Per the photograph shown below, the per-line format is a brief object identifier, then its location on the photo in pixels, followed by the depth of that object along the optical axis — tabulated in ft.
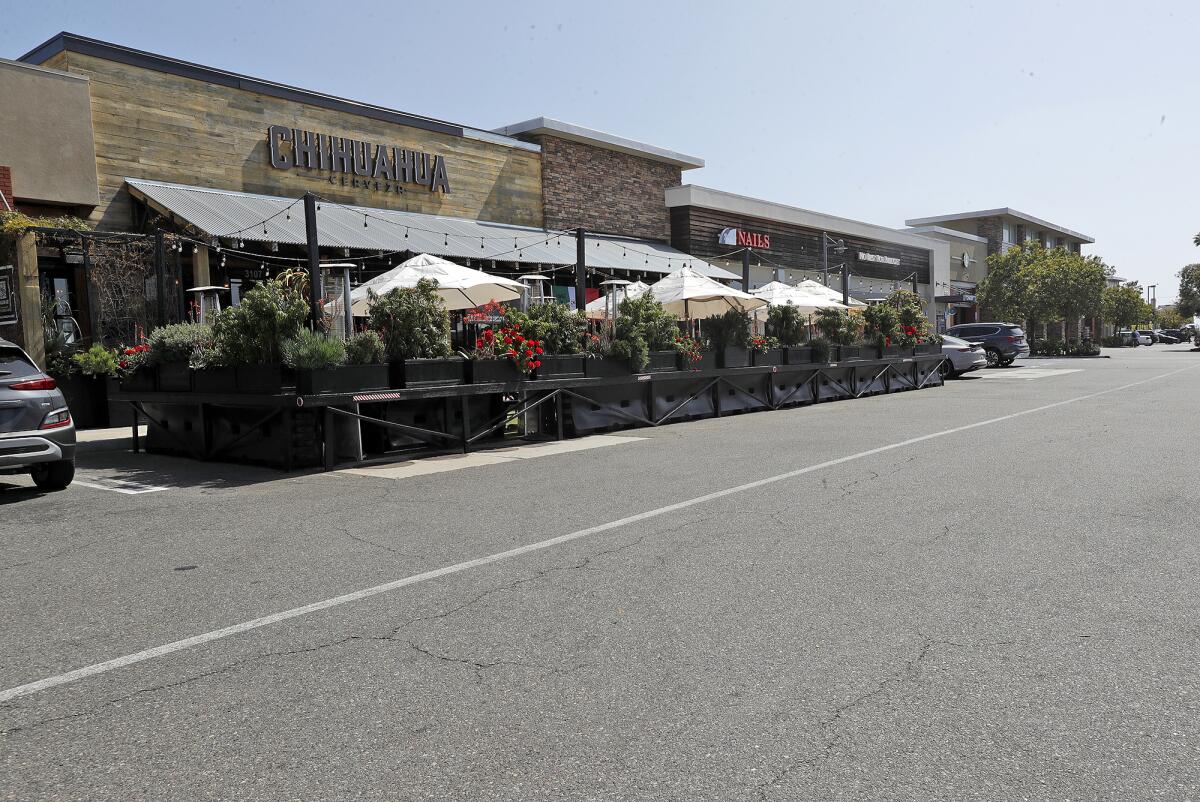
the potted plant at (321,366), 32.53
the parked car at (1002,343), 110.22
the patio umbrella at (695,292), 59.62
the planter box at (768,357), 58.09
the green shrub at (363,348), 35.24
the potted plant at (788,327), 64.08
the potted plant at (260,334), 33.09
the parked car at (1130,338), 232.32
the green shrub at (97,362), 50.03
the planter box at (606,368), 44.88
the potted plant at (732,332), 56.24
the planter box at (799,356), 61.77
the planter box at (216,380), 34.78
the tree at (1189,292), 270.87
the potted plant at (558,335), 42.12
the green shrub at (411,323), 36.68
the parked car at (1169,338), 283.67
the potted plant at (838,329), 69.72
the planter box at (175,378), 37.06
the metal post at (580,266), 55.99
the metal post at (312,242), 39.63
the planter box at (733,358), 54.70
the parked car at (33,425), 26.68
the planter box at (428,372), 35.94
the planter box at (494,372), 38.45
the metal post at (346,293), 40.44
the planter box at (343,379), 32.68
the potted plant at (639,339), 46.21
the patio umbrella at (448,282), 48.08
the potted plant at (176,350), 37.01
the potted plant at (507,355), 39.29
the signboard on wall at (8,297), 49.88
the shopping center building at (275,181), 54.08
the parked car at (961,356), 92.32
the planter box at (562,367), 42.34
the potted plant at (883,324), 75.42
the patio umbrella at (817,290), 75.72
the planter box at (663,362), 49.34
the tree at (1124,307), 243.40
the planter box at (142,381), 39.22
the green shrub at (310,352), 32.48
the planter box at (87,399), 50.14
